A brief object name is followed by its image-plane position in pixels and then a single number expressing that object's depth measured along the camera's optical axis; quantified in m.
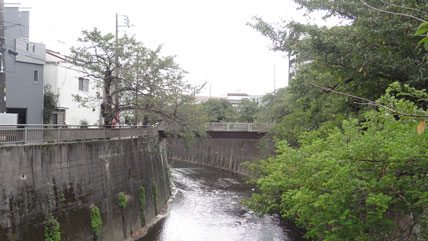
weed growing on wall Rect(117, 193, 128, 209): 18.47
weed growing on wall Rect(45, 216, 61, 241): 12.55
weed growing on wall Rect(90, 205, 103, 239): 15.37
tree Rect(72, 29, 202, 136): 20.41
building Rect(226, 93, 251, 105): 94.95
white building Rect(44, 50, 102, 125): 25.58
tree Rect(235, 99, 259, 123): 54.59
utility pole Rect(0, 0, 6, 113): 13.92
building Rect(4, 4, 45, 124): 22.52
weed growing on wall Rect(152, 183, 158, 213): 24.15
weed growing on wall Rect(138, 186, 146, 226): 21.06
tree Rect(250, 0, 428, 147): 9.15
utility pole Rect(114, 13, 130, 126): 20.62
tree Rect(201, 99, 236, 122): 58.97
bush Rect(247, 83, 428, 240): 5.83
